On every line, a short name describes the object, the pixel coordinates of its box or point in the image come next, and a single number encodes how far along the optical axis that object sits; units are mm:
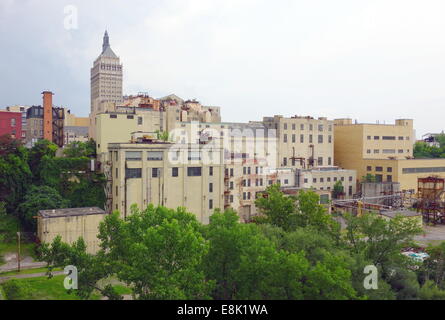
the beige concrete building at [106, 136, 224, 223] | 48312
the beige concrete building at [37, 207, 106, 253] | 40938
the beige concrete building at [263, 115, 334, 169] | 78062
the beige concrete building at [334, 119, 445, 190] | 76812
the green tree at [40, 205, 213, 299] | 22188
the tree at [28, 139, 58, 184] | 53875
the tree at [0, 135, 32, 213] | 49531
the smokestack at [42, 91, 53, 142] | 74750
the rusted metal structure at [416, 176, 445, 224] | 67250
